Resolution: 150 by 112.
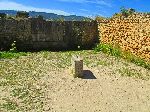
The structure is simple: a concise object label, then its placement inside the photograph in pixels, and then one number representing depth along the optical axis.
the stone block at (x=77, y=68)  4.77
